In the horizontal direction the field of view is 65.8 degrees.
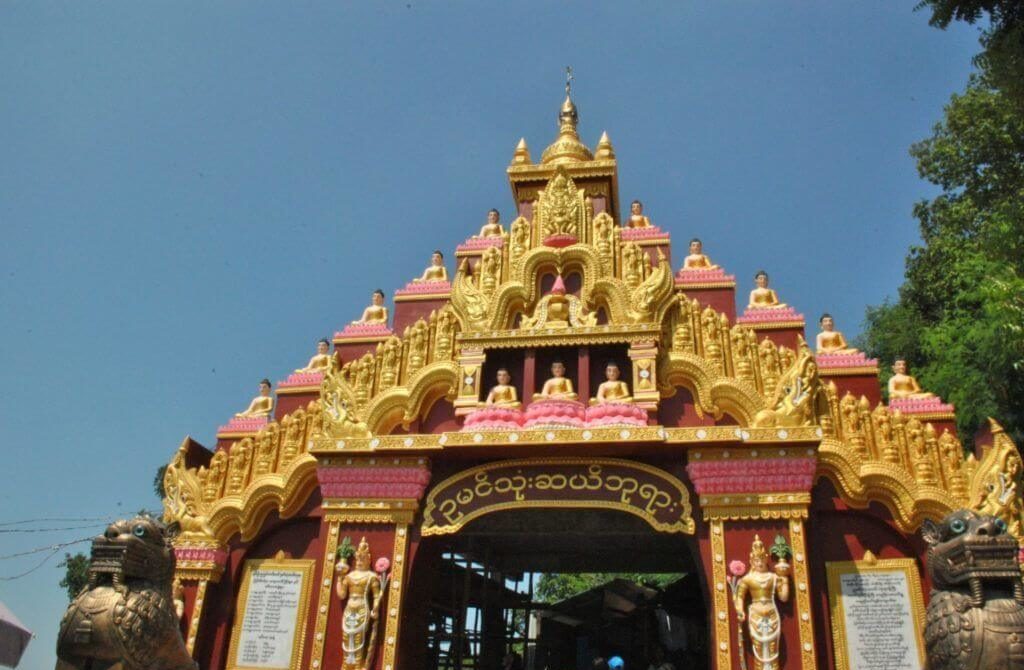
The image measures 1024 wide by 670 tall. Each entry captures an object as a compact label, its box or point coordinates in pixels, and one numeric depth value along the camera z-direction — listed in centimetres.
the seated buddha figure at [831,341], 1200
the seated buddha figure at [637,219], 1395
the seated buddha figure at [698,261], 1279
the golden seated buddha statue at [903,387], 1144
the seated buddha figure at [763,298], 1223
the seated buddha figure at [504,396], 1141
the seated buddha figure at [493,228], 1440
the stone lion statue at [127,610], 732
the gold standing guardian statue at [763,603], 922
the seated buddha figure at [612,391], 1120
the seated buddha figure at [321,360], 1341
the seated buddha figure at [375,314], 1350
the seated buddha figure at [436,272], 1371
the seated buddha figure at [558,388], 1129
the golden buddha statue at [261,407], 1331
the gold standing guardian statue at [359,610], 1020
